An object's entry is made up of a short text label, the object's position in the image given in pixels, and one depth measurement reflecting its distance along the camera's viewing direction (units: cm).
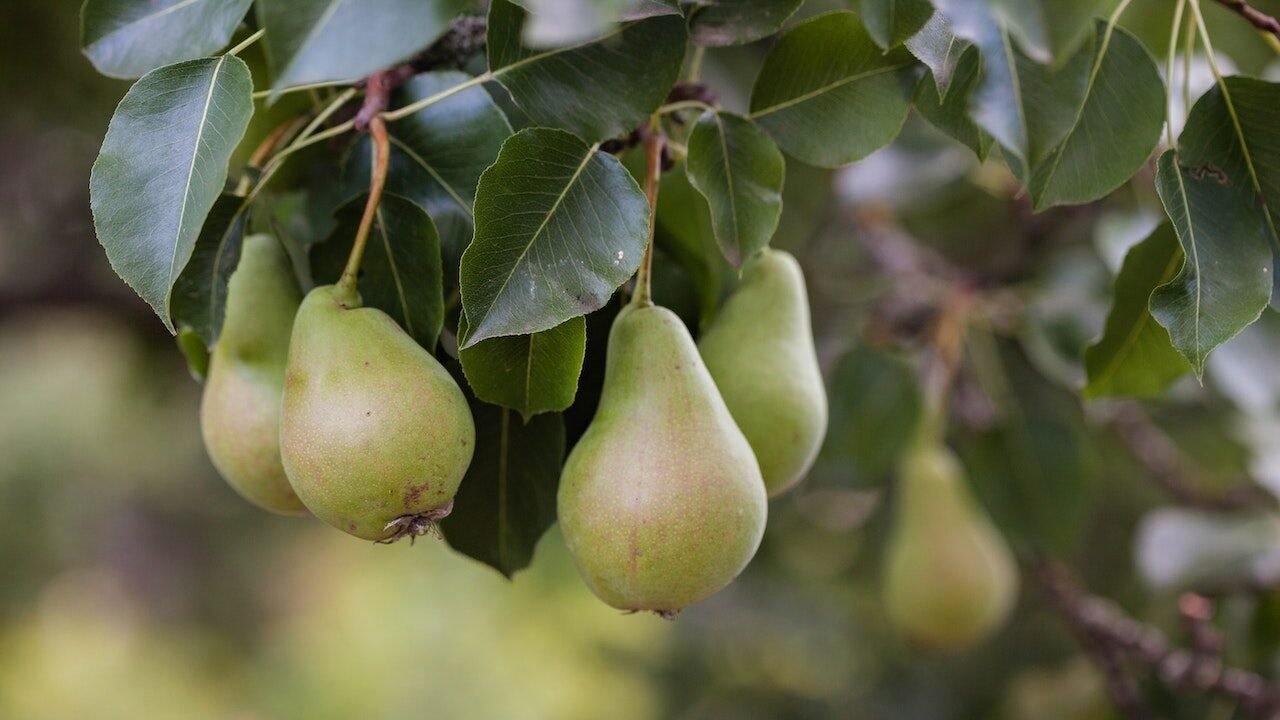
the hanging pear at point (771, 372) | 123
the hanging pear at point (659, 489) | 117
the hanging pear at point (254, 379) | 121
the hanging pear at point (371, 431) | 115
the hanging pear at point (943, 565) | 176
